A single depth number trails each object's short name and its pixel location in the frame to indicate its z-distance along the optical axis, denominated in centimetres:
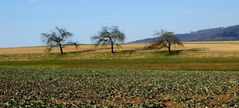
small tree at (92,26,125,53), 16288
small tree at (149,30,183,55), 14762
